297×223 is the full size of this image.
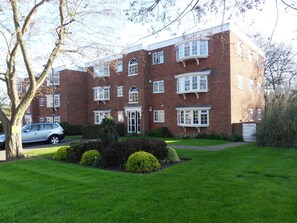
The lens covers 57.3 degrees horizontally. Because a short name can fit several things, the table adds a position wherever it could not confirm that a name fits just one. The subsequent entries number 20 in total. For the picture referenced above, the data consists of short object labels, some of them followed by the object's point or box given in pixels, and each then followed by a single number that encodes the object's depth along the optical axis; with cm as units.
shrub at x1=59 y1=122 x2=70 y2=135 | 3006
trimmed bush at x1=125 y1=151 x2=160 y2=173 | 825
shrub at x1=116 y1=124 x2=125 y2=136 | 2752
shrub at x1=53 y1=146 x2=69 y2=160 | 1144
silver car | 1995
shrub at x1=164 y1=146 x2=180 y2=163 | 982
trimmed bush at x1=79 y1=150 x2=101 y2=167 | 964
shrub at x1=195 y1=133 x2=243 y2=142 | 1977
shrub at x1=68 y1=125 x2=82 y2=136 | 3090
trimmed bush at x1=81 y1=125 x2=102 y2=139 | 2559
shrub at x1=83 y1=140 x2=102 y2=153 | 1086
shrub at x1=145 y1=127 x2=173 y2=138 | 2467
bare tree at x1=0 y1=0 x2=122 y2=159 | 1180
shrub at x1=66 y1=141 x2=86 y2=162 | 1114
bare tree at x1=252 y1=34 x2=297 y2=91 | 3442
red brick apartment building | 2141
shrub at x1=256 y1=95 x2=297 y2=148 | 1399
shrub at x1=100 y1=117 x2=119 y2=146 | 1035
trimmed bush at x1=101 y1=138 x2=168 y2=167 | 929
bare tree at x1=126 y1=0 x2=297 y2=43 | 557
